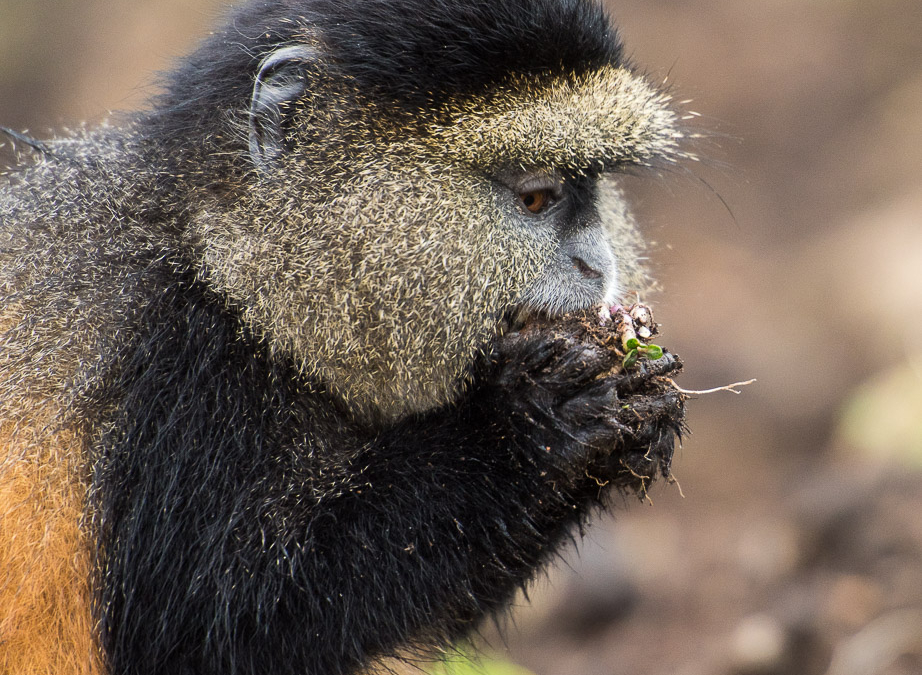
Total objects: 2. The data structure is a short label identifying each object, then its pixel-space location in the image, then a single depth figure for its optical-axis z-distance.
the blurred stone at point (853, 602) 9.30
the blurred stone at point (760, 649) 9.30
